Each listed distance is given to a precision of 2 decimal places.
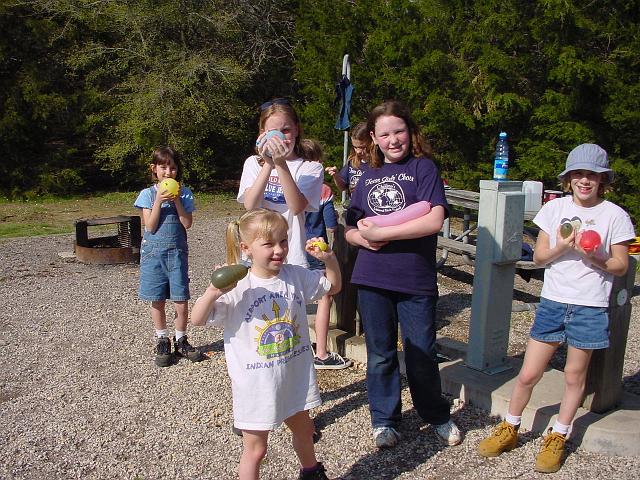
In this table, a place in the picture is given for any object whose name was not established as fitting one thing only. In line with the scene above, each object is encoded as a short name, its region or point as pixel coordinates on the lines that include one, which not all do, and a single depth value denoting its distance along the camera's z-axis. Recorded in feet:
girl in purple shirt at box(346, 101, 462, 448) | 10.76
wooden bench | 22.93
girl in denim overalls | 15.29
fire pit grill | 27.58
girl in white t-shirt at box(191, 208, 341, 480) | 8.71
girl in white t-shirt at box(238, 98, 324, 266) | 10.34
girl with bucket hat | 10.08
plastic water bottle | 13.64
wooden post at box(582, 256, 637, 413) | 11.18
